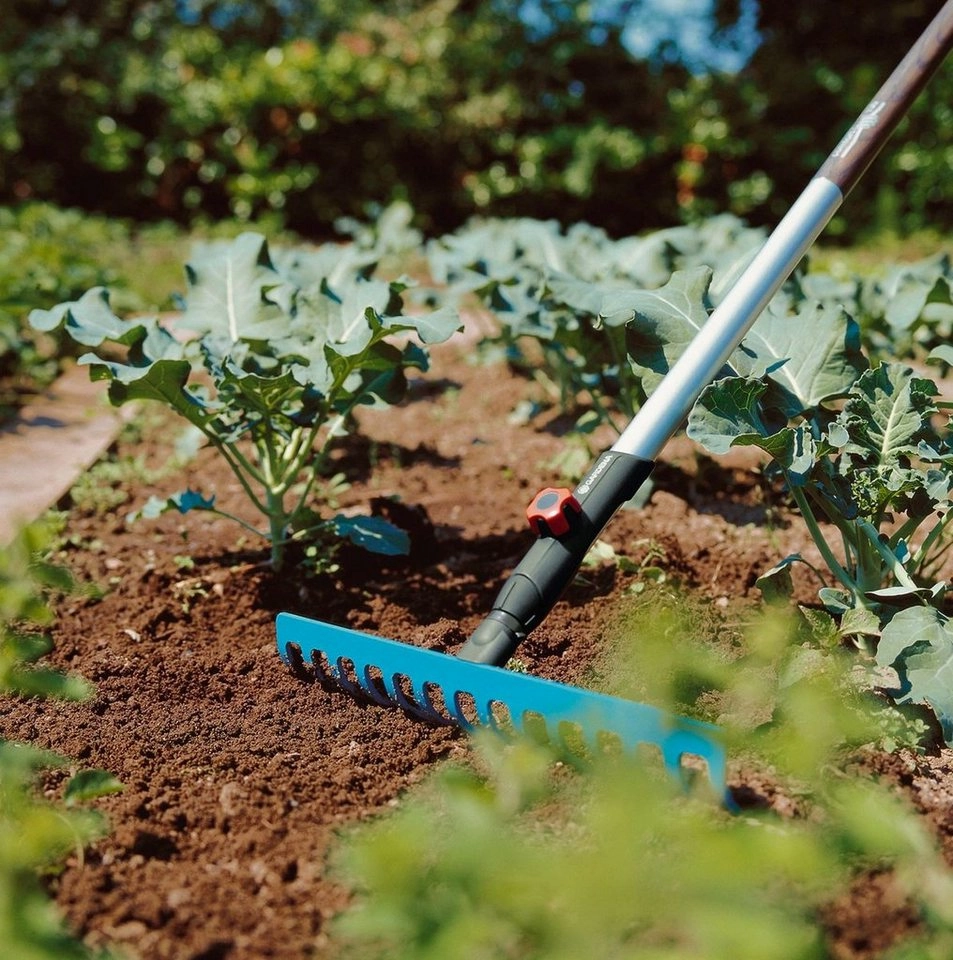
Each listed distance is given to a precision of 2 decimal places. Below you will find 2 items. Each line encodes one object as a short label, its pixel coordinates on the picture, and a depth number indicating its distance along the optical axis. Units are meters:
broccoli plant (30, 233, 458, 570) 1.26
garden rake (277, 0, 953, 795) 1.02
